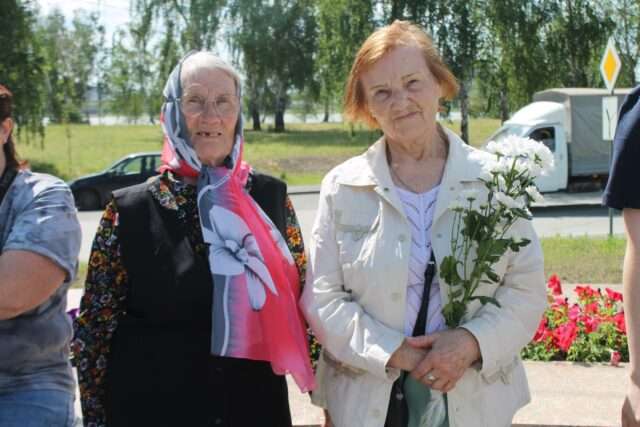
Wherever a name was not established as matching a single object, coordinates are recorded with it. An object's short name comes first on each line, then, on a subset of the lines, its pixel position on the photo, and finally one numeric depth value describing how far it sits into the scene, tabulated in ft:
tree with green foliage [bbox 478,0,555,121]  78.12
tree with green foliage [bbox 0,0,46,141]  70.74
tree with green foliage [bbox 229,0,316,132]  123.65
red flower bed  17.30
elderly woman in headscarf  9.62
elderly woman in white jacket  9.09
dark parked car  68.85
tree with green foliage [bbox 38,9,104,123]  214.48
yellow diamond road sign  41.04
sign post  41.11
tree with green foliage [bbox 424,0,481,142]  76.43
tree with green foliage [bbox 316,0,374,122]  76.59
